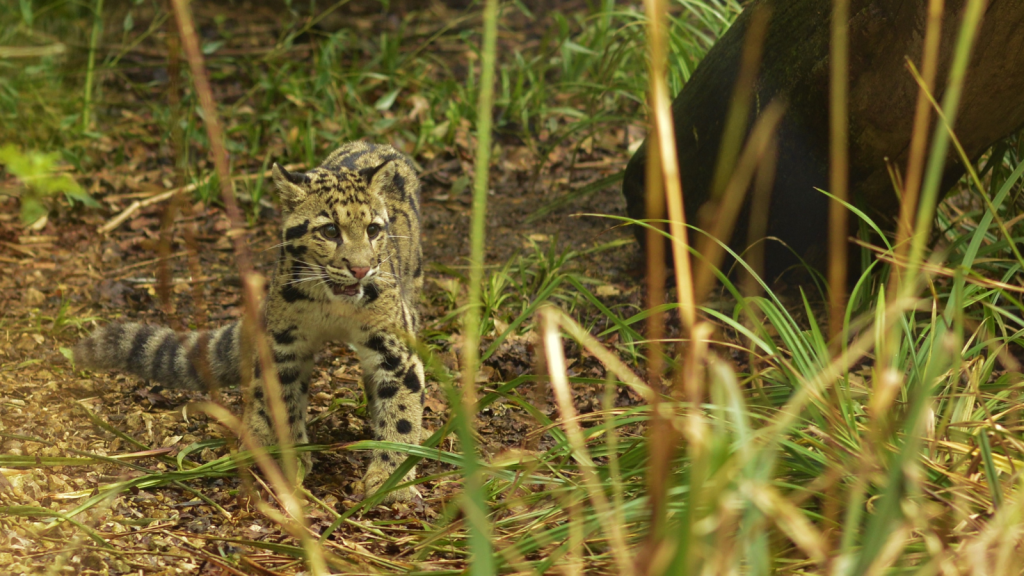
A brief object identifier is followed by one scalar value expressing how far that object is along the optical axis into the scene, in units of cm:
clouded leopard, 765
